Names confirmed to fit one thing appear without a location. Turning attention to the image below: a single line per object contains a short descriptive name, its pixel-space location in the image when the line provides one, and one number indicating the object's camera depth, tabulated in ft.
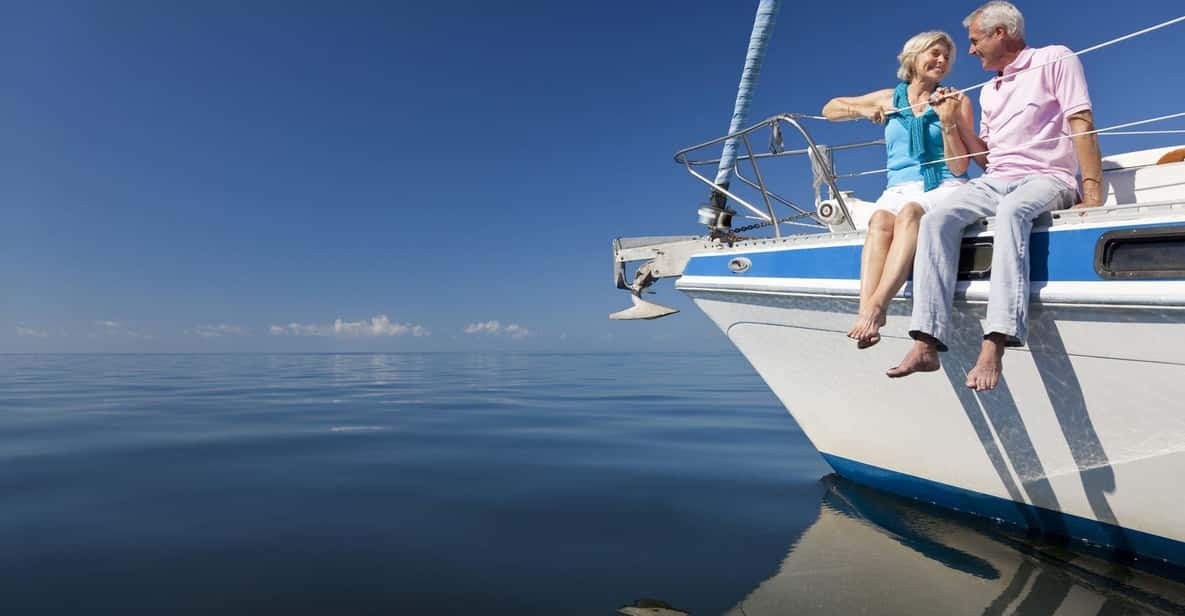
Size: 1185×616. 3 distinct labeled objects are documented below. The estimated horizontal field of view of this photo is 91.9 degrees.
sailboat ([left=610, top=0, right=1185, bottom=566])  8.20
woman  9.21
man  8.32
